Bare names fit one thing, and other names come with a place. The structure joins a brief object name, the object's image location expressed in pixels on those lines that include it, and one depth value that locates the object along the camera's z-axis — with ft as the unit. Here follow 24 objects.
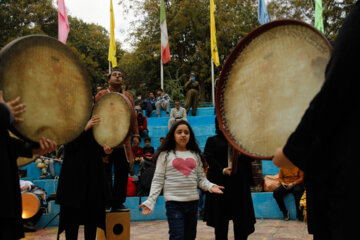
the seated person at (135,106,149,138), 42.55
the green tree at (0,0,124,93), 98.12
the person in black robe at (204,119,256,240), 13.73
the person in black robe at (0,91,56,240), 6.20
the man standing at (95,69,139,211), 15.67
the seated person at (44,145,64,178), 32.68
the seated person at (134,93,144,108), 60.23
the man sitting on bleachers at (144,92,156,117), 59.47
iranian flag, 61.52
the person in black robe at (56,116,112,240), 13.12
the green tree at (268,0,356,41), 91.25
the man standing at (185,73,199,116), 55.88
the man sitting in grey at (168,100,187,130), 46.81
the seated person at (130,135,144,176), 35.41
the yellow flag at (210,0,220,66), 61.98
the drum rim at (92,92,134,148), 12.25
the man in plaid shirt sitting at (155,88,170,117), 58.39
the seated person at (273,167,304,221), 24.91
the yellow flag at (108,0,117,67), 58.23
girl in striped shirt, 12.51
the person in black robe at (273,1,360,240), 4.73
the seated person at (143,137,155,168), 31.86
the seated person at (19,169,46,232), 23.13
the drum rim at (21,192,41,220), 22.97
